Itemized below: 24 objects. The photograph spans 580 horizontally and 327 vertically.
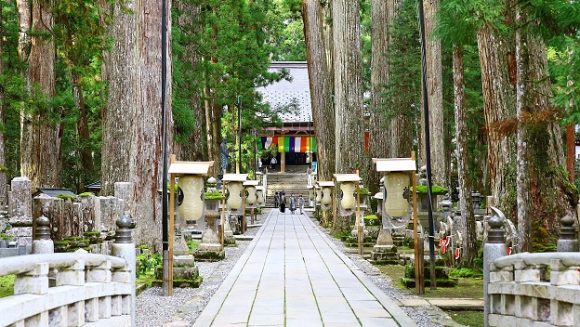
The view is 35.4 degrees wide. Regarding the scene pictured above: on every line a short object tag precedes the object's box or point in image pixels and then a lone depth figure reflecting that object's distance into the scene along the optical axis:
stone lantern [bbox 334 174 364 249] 20.39
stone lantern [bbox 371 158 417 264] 12.99
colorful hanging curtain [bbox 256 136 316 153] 65.25
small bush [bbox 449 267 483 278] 14.38
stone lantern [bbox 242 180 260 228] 29.18
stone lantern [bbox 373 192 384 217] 23.35
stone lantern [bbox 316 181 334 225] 28.47
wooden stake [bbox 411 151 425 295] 12.32
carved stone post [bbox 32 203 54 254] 7.50
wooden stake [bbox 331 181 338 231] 28.12
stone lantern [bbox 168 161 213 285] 13.48
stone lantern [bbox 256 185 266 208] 35.45
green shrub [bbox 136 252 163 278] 14.42
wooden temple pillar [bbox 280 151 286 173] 66.70
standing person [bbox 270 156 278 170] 68.46
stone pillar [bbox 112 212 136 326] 9.45
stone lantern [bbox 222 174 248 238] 23.27
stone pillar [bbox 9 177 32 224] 11.59
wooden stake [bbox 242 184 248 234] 27.61
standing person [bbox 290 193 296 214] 49.46
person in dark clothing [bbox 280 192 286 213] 49.94
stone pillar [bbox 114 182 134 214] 14.02
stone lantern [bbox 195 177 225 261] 18.86
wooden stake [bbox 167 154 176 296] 12.38
